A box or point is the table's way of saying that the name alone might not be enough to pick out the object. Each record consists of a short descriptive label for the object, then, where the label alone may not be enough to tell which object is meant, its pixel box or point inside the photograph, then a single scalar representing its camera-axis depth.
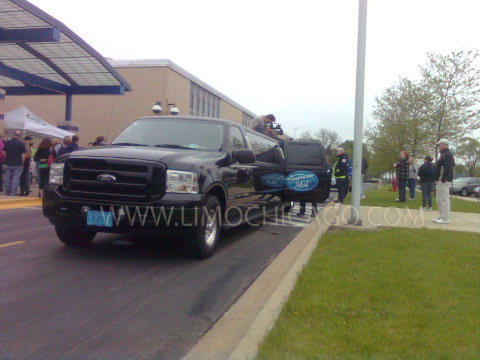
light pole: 7.71
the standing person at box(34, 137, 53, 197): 11.26
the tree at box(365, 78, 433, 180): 23.11
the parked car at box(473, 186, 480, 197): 34.55
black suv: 4.71
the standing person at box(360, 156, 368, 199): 17.78
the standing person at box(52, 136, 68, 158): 11.99
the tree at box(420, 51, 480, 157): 22.17
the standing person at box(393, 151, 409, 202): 14.29
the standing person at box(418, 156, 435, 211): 12.21
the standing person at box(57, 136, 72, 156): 11.49
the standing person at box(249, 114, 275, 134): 10.60
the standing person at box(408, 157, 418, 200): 16.48
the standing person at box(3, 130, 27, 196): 11.31
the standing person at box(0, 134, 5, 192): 11.95
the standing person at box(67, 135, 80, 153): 11.51
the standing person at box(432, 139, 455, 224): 8.57
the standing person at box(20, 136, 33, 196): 12.09
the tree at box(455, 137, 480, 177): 66.00
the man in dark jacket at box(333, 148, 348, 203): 13.06
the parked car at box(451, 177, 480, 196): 35.69
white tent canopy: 15.84
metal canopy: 12.71
